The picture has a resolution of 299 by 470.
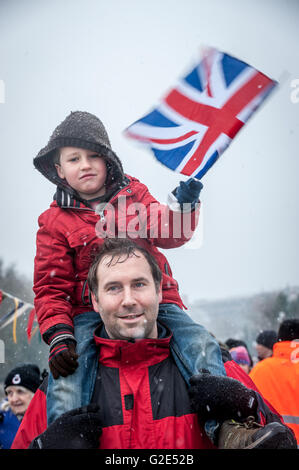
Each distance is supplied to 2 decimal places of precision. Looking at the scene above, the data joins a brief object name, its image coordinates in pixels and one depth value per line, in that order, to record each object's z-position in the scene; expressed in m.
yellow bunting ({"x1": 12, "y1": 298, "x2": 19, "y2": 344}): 6.34
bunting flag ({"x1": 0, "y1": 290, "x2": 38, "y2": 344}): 6.39
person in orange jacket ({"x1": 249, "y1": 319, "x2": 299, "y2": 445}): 3.36
